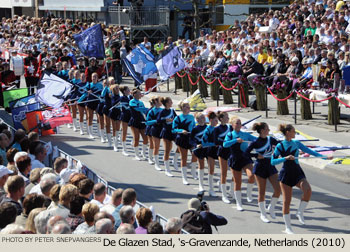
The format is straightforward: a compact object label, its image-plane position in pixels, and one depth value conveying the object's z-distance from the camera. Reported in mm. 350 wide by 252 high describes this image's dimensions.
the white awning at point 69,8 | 36250
